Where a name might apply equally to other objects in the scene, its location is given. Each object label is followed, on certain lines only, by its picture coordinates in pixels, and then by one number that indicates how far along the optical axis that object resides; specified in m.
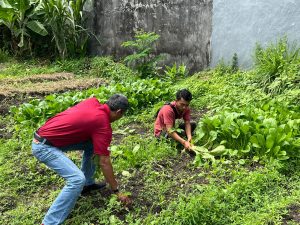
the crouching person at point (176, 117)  5.54
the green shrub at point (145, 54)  9.48
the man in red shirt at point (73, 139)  3.92
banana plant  11.48
